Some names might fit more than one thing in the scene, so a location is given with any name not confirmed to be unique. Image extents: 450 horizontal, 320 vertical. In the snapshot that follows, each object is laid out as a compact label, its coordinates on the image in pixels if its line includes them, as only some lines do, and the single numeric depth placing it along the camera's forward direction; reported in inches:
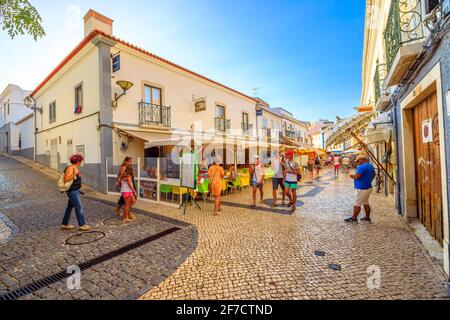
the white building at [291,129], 1045.5
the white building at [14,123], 747.4
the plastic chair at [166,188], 315.7
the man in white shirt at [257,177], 289.4
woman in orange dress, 249.4
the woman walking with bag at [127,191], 222.4
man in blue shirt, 203.8
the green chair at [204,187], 316.5
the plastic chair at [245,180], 410.9
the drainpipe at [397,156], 229.6
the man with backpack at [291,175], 263.6
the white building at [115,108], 375.2
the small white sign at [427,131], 150.0
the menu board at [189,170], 261.4
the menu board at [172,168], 289.9
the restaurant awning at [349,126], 365.7
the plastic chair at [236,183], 384.5
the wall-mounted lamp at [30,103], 624.5
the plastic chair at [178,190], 295.0
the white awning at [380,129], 255.1
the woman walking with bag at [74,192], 187.6
